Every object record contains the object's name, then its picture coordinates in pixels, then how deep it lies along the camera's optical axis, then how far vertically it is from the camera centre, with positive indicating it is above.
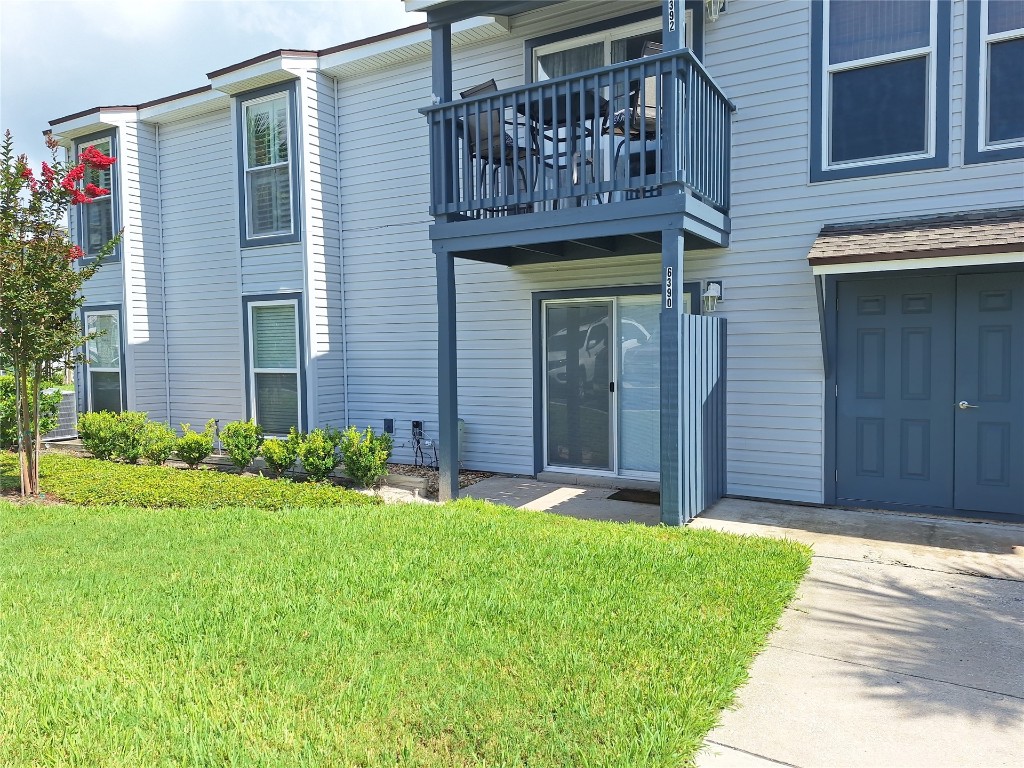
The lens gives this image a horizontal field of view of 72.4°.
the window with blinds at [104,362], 11.27 -0.04
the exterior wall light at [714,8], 6.85 +3.37
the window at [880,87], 6.07 +2.35
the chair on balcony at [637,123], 5.97 +2.21
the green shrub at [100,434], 9.64 -1.03
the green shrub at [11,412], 9.84 -0.73
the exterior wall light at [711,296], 6.90 +0.54
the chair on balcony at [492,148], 6.57 +2.09
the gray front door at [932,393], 5.86 -0.39
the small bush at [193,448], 9.12 -1.16
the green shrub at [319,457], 8.13 -1.16
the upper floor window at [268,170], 9.35 +2.56
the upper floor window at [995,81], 5.81 +2.23
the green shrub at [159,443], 9.34 -1.13
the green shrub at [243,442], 8.83 -1.07
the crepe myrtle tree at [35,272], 7.28 +0.94
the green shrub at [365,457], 7.82 -1.13
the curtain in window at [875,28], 6.12 +2.87
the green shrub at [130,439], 9.52 -1.08
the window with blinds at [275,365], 9.54 -0.10
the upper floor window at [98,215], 11.16 +2.38
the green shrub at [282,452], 8.39 -1.13
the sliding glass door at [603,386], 7.66 -0.37
